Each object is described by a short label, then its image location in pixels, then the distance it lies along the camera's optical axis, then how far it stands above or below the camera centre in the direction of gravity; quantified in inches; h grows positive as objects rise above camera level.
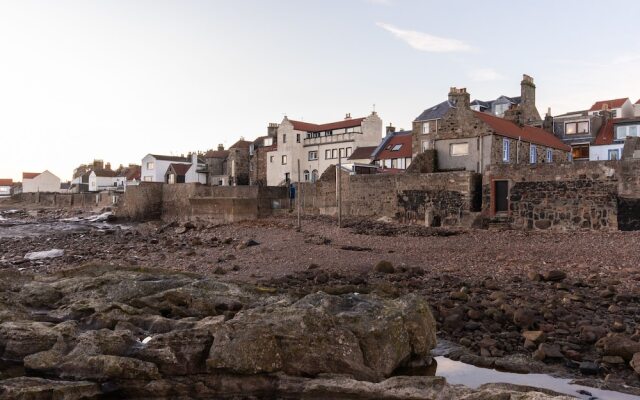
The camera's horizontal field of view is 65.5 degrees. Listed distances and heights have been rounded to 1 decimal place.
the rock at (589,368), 331.0 -117.1
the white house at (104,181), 3410.4 +100.7
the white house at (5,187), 4419.0 +79.8
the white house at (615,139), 1549.0 +170.6
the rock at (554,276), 568.1 -94.6
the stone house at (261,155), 2301.9 +187.3
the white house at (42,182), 3818.9 +105.7
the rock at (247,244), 944.5 -94.9
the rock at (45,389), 267.3 -106.9
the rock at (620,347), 342.6 -107.1
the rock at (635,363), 321.8 -111.3
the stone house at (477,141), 1106.1 +122.3
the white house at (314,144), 2055.9 +214.8
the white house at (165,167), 2699.3 +156.5
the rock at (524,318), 417.4 -105.5
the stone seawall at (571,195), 856.9 -2.8
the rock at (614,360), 339.6 -113.9
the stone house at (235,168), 2417.6 +135.5
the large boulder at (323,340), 311.7 -95.0
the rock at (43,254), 949.4 -117.1
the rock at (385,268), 649.0 -96.5
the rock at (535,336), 383.6 -110.9
